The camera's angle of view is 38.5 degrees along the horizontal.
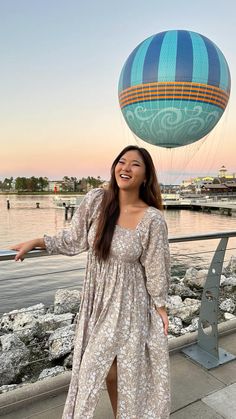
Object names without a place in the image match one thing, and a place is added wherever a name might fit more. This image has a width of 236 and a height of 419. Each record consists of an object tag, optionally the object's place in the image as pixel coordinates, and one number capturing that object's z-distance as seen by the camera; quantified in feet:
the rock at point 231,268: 33.94
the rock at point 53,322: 17.63
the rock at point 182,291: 25.55
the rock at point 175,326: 17.02
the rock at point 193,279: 28.78
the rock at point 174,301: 21.27
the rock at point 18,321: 19.28
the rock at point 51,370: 11.85
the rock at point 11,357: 12.18
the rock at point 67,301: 22.15
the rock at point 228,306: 21.17
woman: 5.26
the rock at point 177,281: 29.58
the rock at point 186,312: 19.48
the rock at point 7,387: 10.77
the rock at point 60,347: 13.37
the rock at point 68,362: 12.66
